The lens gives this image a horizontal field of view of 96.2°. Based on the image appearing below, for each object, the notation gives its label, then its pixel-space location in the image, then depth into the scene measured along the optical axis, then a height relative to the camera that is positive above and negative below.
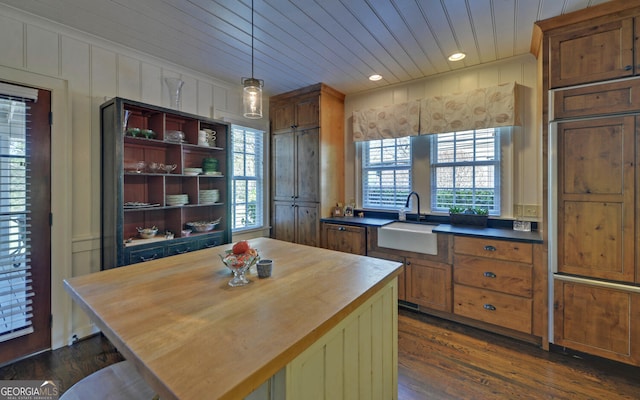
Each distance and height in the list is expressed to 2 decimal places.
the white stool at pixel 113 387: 1.05 -0.72
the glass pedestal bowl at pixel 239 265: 1.40 -0.33
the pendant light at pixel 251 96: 1.87 +0.67
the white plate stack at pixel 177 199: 2.96 -0.01
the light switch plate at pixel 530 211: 2.88 -0.13
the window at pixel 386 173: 3.66 +0.33
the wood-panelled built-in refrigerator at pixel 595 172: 2.02 +0.19
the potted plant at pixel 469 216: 3.05 -0.19
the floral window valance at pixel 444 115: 2.89 +0.94
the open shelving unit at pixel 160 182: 2.46 +0.17
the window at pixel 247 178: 3.80 +0.27
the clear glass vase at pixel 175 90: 2.89 +1.11
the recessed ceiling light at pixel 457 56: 2.85 +1.43
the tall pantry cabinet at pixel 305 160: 3.72 +0.52
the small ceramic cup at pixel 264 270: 1.50 -0.38
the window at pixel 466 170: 3.11 +0.32
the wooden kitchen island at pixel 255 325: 0.79 -0.44
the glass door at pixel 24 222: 2.11 -0.18
